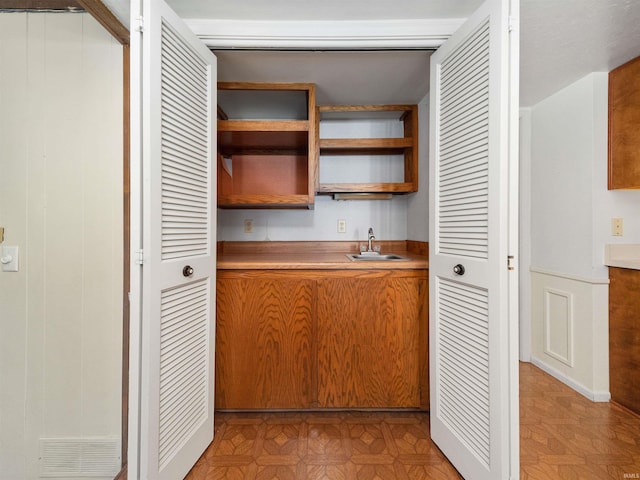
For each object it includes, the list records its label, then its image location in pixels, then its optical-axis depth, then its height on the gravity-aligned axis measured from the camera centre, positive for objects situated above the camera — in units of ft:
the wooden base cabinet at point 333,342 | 5.78 -1.96
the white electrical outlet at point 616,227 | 6.45 +0.31
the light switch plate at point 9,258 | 4.74 -0.30
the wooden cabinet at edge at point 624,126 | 6.01 +2.37
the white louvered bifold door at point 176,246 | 3.70 -0.09
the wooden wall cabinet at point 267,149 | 6.52 +2.36
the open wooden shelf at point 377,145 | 7.29 +2.36
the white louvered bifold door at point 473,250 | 3.77 -0.13
